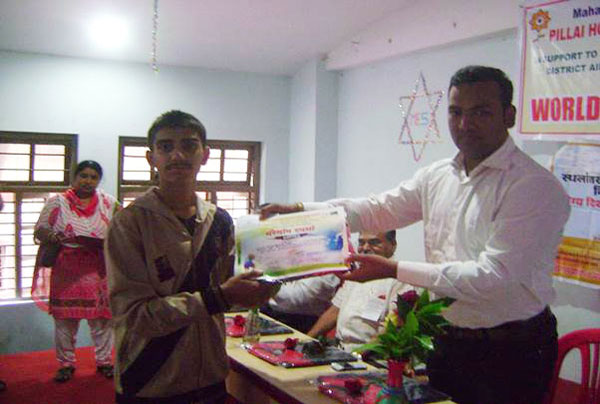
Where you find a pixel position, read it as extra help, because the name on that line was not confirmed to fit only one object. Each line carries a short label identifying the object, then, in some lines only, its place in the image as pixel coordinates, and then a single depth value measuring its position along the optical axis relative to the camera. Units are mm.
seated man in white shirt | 3088
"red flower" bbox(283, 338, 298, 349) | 2465
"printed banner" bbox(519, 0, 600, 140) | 2816
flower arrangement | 1742
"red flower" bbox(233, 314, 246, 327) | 2899
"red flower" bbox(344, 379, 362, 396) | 1958
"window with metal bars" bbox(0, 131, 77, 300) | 4875
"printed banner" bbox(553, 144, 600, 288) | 2842
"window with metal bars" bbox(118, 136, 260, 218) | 5672
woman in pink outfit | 4258
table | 2004
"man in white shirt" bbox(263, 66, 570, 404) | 1911
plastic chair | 2500
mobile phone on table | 2240
